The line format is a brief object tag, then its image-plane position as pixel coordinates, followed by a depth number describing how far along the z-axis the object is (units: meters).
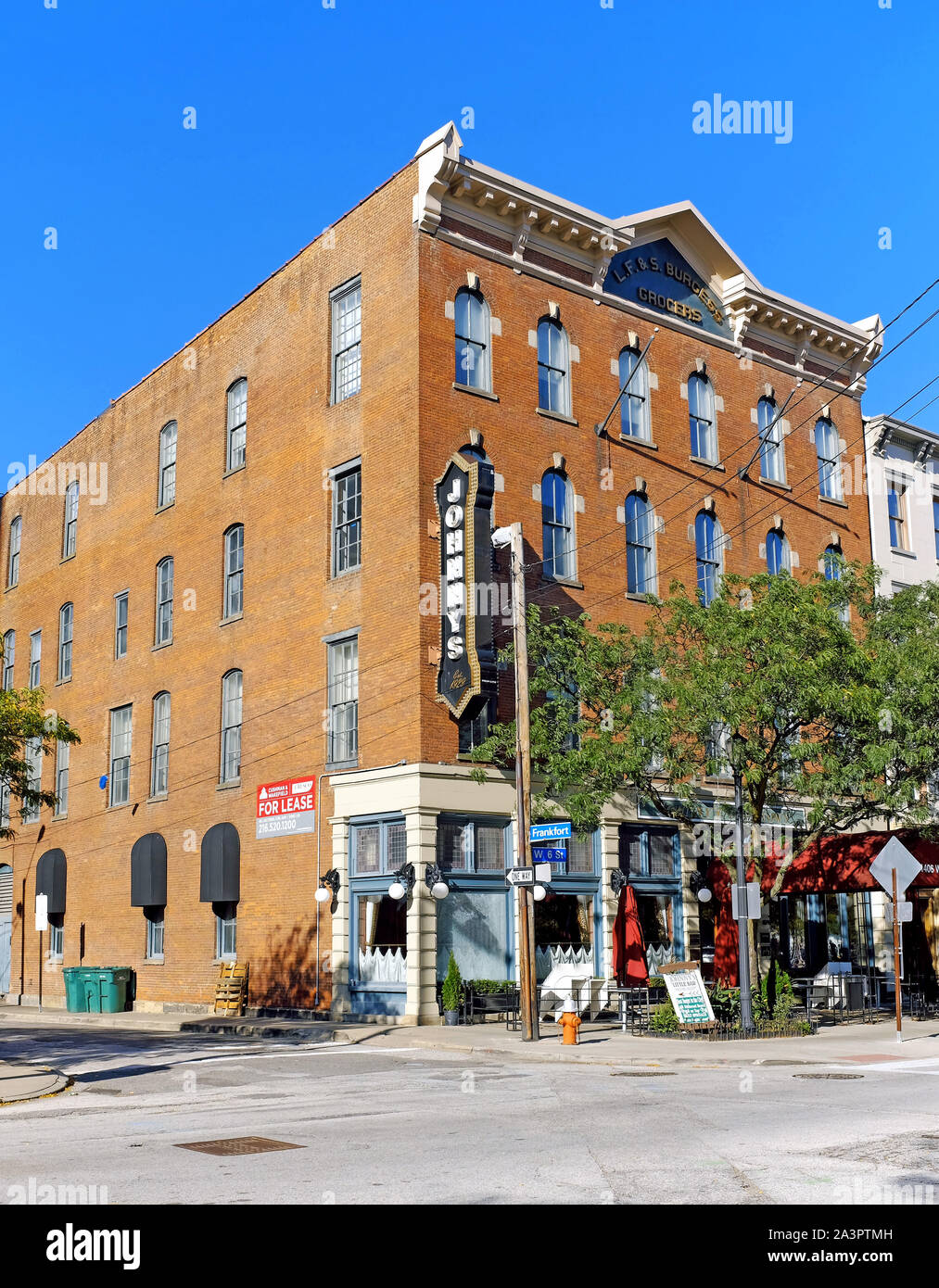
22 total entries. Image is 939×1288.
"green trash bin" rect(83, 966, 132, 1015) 34.44
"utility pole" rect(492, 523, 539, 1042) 22.59
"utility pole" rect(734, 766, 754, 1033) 22.27
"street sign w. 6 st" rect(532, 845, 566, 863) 22.78
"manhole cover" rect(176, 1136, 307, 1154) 10.37
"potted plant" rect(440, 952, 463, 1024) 25.25
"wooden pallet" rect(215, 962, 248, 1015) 30.25
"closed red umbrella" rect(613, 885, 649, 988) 26.36
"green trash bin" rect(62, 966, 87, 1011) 34.94
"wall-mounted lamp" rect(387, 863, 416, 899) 25.44
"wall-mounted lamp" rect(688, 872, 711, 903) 31.03
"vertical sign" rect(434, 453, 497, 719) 25.89
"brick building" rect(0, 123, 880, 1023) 27.34
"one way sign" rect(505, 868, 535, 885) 22.52
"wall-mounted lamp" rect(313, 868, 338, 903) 27.55
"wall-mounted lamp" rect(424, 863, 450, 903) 25.33
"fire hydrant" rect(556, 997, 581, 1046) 21.48
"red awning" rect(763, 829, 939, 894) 26.56
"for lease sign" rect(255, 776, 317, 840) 29.34
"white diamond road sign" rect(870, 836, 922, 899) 21.88
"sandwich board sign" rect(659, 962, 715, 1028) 22.22
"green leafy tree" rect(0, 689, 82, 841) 26.64
